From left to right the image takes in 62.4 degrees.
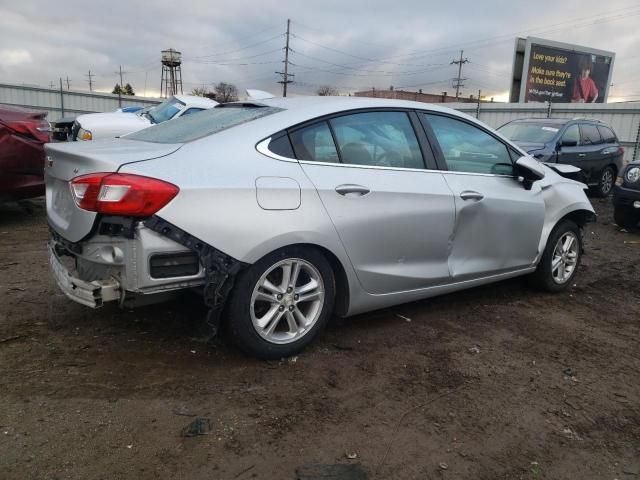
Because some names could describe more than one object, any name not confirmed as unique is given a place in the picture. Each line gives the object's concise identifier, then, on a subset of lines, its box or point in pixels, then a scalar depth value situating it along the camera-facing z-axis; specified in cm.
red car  585
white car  875
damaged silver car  270
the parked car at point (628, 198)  766
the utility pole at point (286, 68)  5187
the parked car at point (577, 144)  989
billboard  3181
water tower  5100
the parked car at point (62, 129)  1179
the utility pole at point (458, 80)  6746
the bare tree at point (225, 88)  6041
